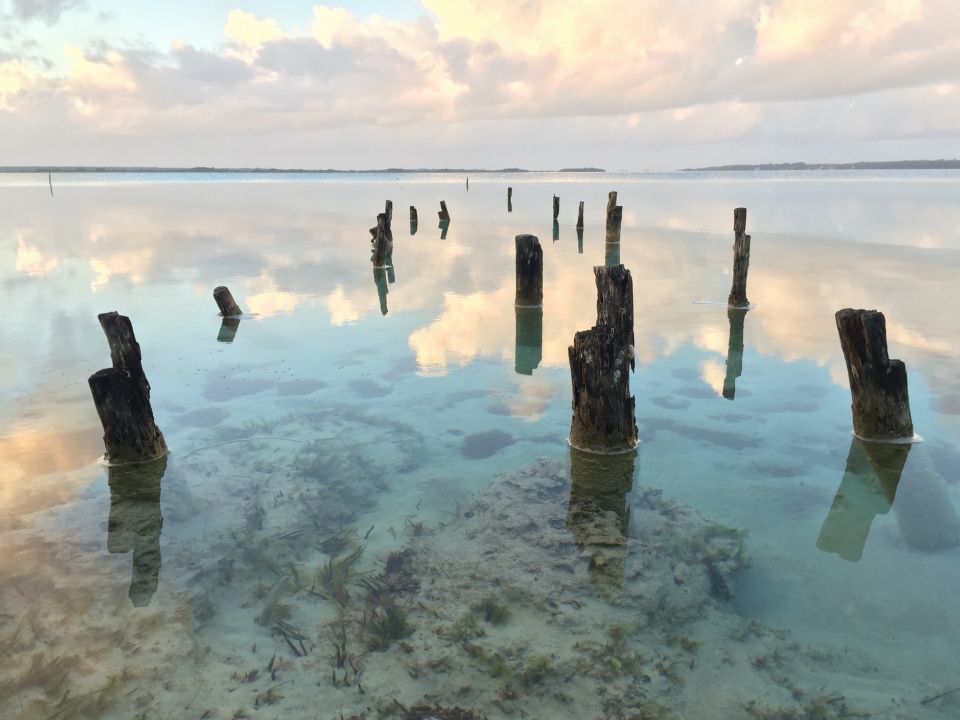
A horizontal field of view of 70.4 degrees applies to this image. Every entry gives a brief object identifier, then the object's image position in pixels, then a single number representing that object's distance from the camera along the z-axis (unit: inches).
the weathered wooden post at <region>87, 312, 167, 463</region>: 287.0
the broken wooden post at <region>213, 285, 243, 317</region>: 597.0
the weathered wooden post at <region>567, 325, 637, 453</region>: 293.7
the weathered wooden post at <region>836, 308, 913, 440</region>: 296.8
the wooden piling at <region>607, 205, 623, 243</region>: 1135.0
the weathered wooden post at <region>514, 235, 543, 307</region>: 593.3
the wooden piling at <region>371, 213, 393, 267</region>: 868.0
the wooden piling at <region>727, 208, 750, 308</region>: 574.6
